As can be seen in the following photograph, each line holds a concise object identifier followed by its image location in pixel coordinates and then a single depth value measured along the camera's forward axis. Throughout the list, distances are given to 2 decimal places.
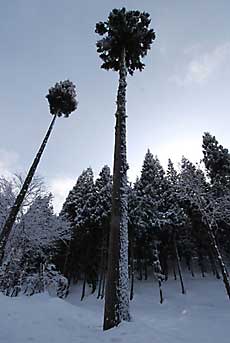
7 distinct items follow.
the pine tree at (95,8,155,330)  6.71
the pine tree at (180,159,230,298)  21.52
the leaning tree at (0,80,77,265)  18.39
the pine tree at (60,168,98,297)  31.92
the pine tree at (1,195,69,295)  21.72
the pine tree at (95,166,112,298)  30.39
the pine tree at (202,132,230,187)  29.49
